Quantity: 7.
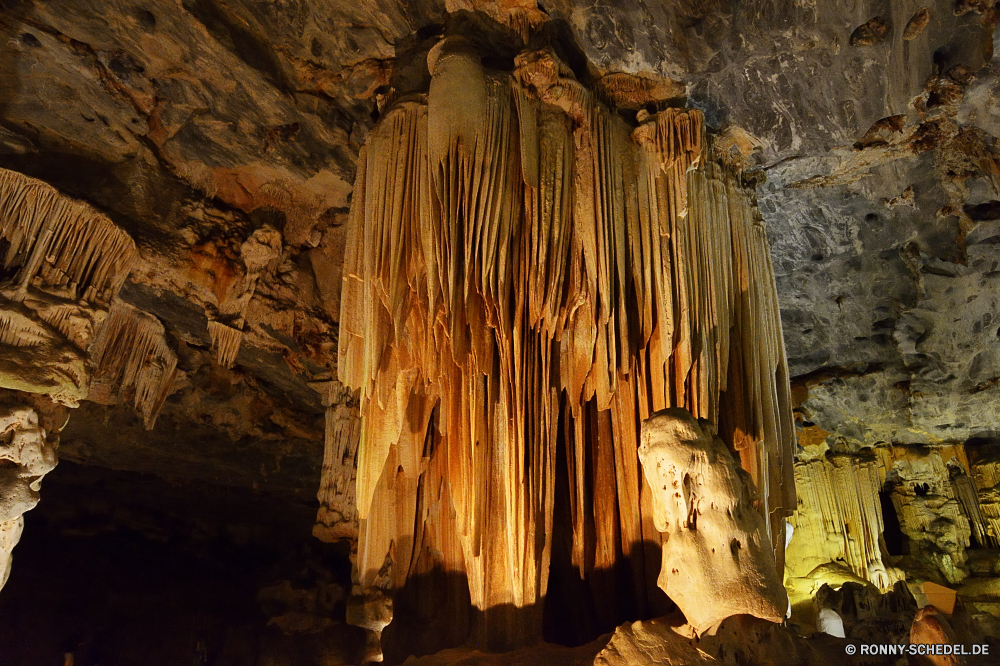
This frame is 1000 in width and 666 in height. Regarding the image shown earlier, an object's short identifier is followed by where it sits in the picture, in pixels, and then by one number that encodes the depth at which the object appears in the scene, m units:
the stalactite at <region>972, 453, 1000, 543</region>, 8.83
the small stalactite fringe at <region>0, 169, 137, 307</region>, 5.16
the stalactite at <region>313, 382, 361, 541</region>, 7.37
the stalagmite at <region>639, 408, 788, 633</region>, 2.84
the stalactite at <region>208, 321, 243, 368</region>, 6.75
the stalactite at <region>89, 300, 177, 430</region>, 6.50
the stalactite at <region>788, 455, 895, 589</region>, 8.93
